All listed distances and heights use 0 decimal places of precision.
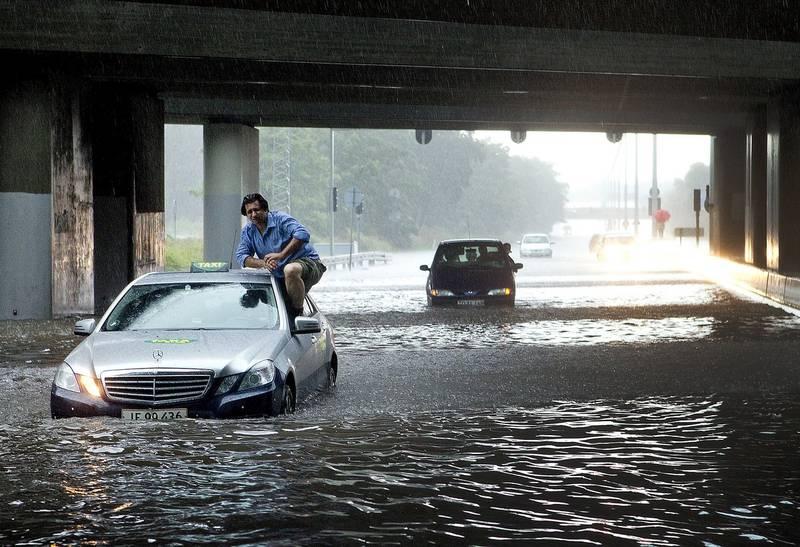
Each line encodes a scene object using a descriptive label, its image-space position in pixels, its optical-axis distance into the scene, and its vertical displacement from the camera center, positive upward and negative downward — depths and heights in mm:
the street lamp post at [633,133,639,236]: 105806 +4476
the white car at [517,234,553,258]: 74438 -1263
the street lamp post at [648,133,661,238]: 79000 +1359
